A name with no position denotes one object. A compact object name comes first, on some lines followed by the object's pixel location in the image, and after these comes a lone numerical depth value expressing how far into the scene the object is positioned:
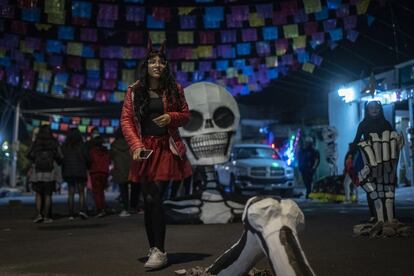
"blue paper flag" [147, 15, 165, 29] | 16.89
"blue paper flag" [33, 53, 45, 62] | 20.28
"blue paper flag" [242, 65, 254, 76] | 22.57
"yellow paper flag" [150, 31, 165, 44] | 17.81
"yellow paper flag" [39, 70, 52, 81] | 22.28
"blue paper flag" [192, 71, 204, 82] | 23.25
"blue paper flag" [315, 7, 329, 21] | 16.38
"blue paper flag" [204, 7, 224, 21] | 16.20
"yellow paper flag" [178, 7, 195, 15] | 15.98
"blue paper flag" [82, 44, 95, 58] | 19.36
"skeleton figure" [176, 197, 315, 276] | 2.63
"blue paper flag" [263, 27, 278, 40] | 18.14
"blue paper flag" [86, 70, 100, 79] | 23.62
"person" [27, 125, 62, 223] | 9.41
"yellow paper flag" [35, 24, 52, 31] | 16.33
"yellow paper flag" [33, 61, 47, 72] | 21.25
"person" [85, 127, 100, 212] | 10.82
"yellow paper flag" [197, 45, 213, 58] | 19.78
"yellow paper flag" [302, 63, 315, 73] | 21.47
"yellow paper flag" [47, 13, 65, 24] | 15.49
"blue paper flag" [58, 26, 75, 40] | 17.80
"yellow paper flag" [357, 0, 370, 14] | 15.07
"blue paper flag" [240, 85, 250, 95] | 26.22
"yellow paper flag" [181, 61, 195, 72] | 21.47
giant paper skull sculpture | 8.61
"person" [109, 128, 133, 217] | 10.97
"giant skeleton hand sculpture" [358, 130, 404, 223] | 6.70
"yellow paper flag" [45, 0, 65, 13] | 14.51
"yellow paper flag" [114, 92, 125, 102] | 27.90
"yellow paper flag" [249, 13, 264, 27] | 16.55
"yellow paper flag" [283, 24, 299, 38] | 17.41
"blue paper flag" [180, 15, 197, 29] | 17.20
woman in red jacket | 4.54
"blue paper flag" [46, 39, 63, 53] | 18.45
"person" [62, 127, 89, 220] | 10.10
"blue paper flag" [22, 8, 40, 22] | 15.37
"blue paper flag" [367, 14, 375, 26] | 16.86
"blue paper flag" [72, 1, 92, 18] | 15.65
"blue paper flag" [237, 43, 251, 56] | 19.55
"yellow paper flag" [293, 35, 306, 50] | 18.11
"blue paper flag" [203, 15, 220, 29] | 17.21
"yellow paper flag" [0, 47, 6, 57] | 18.30
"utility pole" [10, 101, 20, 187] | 30.42
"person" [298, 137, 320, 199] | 16.66
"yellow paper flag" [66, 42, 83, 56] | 18.95
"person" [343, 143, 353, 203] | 13.82
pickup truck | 16.89
